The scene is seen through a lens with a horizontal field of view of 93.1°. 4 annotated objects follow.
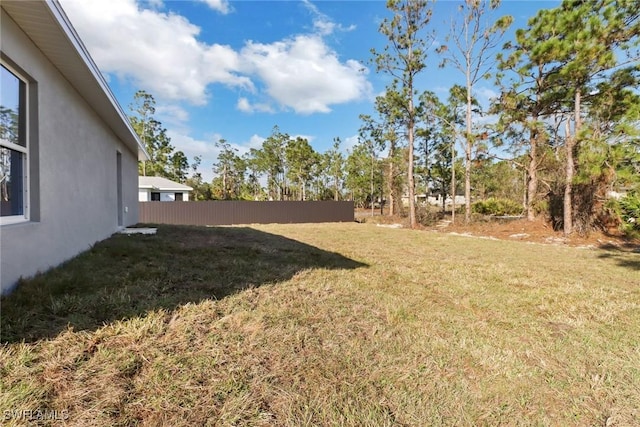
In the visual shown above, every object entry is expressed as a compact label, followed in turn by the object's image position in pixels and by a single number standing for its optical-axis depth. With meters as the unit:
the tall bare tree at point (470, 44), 11.83
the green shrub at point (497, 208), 21.50
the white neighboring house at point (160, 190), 19.47
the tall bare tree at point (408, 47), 12.49
